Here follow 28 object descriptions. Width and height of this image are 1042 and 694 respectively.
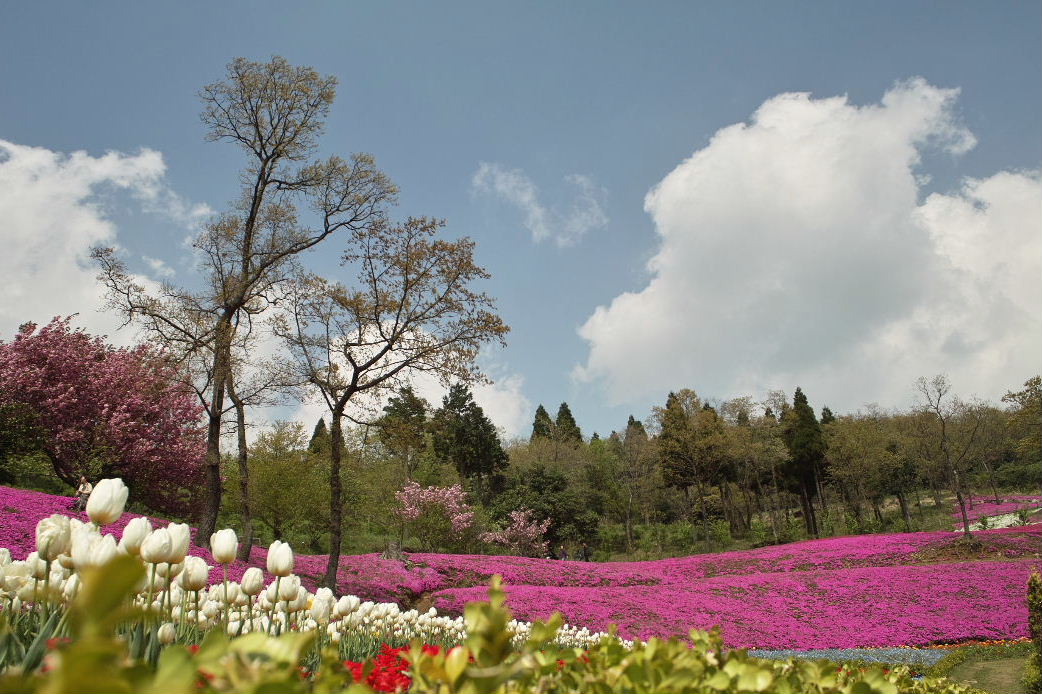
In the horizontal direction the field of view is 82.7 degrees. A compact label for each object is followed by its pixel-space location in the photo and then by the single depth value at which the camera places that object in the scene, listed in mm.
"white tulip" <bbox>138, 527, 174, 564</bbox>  2135
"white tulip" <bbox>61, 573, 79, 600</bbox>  2291
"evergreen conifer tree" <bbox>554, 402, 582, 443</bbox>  61938
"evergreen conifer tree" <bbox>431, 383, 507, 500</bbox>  47750
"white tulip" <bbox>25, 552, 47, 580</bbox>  2369
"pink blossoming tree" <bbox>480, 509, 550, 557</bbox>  35125
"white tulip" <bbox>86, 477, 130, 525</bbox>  2150
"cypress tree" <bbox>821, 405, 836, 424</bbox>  60928
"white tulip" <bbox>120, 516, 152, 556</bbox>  2167
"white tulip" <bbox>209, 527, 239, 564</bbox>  2521
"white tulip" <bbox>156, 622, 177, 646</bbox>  2240
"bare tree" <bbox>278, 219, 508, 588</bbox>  14383
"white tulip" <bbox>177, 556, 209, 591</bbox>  2564
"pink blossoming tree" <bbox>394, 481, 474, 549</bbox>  30250
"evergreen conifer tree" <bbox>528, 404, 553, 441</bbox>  64125
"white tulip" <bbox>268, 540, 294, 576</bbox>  2518
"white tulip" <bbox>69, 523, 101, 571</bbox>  1792
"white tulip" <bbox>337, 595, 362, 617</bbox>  3336
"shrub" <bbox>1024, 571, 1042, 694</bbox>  9445
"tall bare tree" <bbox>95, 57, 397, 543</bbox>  15461
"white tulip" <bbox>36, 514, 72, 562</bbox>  2066
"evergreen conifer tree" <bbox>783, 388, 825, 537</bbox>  44531
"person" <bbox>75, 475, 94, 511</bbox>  14086
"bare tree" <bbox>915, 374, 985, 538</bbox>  43906
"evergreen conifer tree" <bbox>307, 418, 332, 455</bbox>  39925
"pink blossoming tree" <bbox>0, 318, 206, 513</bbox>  20578
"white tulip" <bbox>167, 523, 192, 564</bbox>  2217
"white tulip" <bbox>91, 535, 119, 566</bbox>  1842
